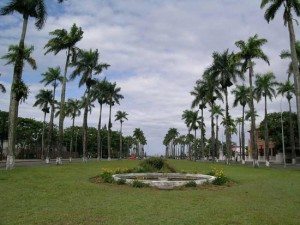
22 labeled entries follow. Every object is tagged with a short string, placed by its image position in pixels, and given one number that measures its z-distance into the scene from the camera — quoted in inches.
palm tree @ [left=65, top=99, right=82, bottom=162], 2408.4
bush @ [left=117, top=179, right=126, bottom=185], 540.4
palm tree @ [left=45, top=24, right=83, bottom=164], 1265.5
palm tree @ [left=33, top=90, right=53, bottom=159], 1879.5
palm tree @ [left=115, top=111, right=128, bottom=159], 3151.2
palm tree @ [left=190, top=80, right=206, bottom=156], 2013.8
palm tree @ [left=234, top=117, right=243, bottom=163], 2799.3
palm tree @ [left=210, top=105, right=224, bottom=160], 2308.1
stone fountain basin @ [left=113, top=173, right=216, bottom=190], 507.3
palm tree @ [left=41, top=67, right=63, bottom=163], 1675.3
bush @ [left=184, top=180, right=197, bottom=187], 520.9
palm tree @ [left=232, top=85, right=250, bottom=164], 1800.0
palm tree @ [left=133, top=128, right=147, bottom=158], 4345.0
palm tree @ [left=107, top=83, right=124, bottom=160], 2146.9
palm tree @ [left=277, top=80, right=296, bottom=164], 1734.6
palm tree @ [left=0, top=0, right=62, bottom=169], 827.5
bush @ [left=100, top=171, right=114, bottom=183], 565.3
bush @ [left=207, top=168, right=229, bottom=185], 562.6
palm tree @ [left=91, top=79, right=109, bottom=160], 2052.5
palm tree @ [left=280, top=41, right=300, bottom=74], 1233.5
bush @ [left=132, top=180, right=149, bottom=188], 509.2
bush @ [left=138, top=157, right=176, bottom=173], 728.2
